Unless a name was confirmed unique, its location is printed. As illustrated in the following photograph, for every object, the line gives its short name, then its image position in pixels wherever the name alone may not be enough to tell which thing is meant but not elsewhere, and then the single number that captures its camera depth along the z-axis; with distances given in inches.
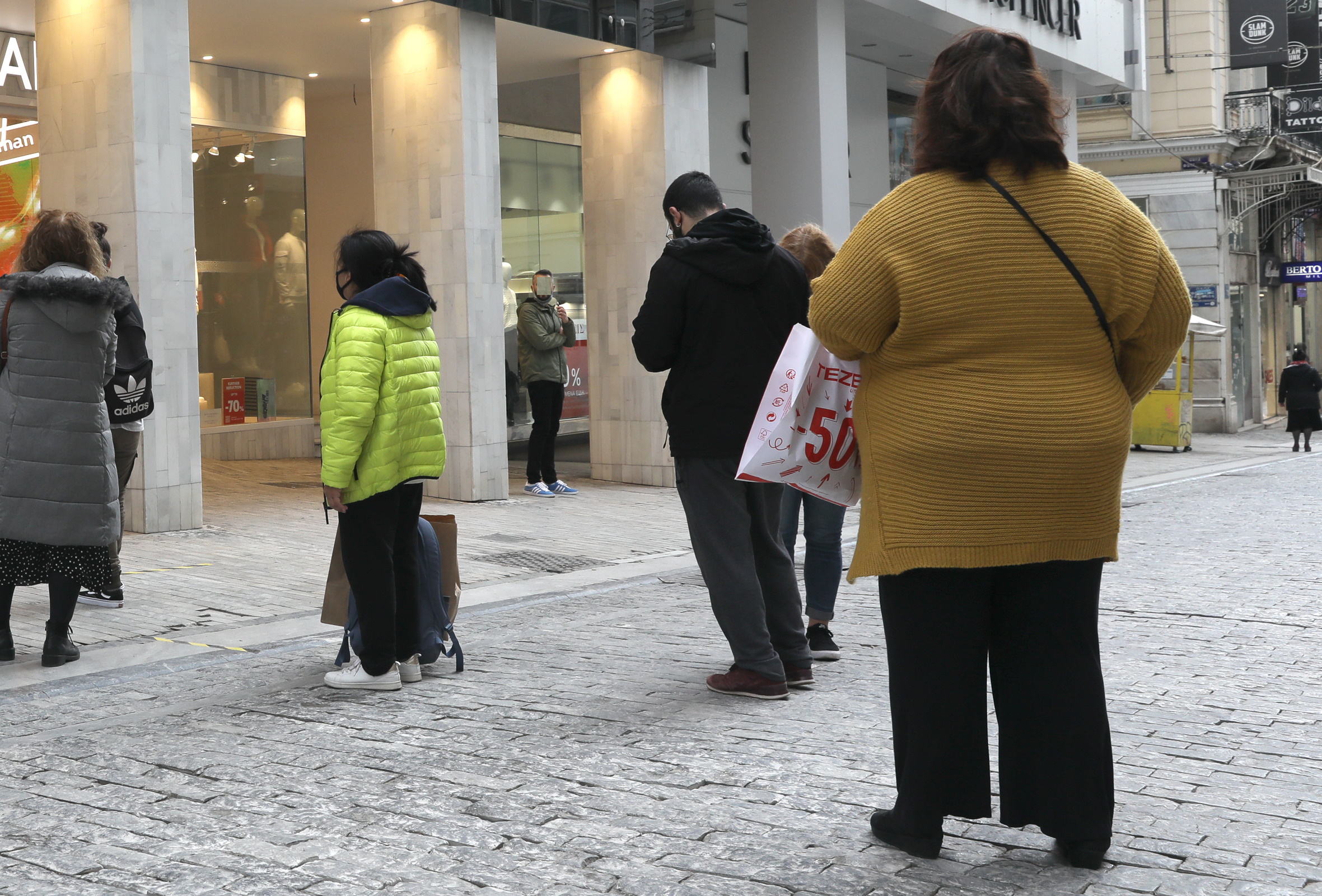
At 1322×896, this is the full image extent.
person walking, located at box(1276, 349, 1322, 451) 922.1
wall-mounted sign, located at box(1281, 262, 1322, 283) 1320.1
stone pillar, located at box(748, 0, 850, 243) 653.9
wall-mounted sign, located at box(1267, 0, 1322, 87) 1248.8
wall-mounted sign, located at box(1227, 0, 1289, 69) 1140.5
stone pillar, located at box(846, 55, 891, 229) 853.8
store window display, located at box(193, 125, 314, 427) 636.7
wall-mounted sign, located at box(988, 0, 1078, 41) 813.1
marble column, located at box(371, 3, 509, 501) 508.1
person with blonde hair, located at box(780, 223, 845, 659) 247.6
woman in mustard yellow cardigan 131.9
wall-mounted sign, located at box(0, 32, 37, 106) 521.7
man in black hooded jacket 209.6
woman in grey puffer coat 238.8
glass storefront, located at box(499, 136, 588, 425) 723.4
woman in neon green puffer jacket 214.4
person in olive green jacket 550.6
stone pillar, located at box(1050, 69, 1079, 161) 925.8
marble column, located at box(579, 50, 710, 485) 597.3
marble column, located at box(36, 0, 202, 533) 406.0
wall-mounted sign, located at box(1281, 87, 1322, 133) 1206.9
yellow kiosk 897.5
